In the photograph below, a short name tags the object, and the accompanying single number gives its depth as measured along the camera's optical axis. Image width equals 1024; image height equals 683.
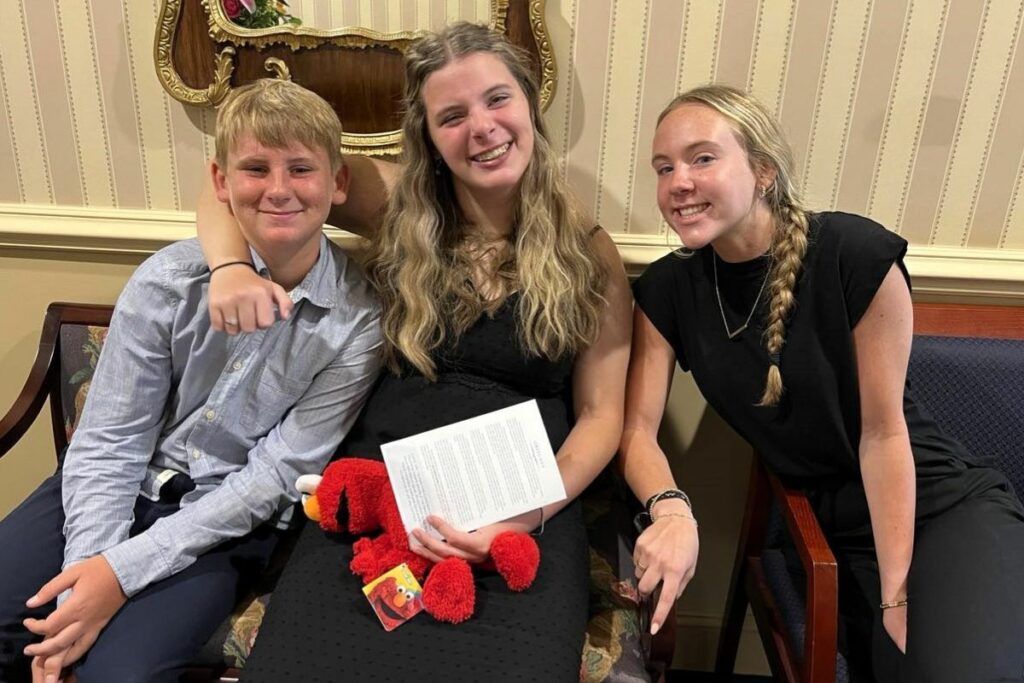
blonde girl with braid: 1.29
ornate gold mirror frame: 1.64
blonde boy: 1.32
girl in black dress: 1.37
